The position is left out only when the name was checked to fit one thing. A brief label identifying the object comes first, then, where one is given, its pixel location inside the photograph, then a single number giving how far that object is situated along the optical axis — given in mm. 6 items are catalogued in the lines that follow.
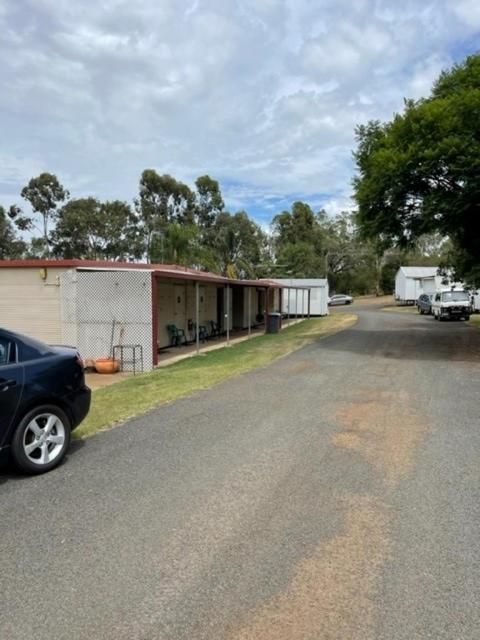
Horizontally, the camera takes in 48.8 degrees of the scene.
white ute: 28931
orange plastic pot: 12805
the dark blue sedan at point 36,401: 4641
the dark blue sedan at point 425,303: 36431
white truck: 34769
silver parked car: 56550
